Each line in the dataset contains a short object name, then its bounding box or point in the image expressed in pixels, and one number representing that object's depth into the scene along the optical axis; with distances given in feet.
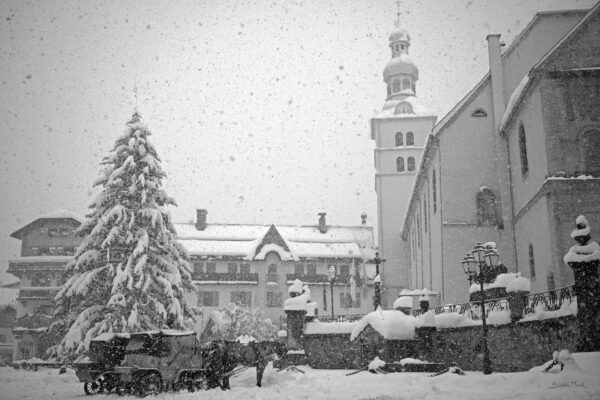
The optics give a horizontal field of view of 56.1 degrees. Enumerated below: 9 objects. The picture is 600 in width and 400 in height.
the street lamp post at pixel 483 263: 53.36
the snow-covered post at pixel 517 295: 56.65
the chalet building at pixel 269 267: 198.18
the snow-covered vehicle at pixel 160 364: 47.50
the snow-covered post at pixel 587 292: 45.52
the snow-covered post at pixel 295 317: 87.76
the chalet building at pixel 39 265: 163.32
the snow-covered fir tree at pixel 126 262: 76.43
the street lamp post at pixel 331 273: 100.06
